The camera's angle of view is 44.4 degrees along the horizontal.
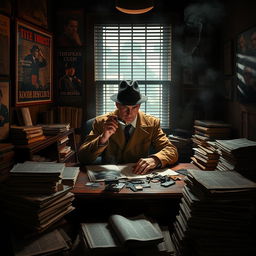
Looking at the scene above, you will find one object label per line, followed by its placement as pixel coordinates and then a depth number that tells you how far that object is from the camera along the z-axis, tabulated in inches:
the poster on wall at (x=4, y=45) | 114.7
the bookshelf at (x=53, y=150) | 110.4
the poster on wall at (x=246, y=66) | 116.5
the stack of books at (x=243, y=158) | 83.7
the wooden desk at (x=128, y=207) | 89.4
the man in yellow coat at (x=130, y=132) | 123.0
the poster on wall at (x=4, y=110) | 113.6
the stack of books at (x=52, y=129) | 134.8
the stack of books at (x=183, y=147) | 162.1
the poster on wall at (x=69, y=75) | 175.9
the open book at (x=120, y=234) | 70.0
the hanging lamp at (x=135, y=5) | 100.5
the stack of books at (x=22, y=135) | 112.2
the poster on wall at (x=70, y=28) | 173.8
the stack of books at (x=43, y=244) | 70.7
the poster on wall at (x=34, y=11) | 133.6
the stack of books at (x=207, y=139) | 113.3
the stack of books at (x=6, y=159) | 98.9
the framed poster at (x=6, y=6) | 115.9
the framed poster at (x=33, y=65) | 131.7
